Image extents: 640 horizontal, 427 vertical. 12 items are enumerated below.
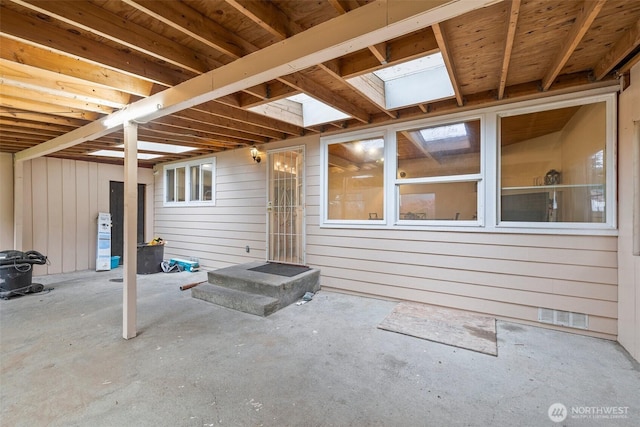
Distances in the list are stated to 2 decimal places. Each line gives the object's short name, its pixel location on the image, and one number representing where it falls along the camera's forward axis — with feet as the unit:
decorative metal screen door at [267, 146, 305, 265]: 16.28
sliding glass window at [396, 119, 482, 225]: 11.48
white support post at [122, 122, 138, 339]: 9.61
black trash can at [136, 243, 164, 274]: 19.43
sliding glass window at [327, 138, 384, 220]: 13.82
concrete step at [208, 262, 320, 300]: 12.51
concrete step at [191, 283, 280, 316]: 11.59
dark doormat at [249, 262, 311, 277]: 14.43
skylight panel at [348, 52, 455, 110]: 10.03
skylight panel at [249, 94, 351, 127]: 12.37
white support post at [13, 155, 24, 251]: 17.89
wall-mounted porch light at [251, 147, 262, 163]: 17.75
